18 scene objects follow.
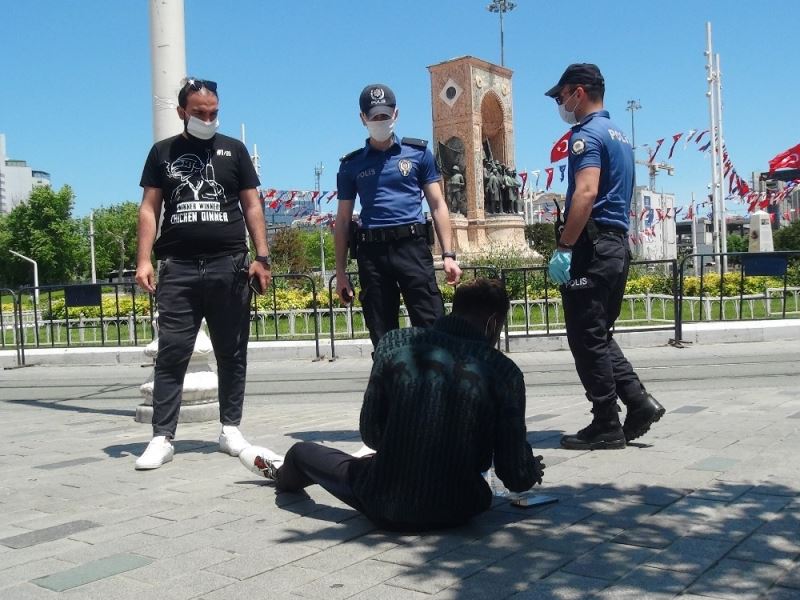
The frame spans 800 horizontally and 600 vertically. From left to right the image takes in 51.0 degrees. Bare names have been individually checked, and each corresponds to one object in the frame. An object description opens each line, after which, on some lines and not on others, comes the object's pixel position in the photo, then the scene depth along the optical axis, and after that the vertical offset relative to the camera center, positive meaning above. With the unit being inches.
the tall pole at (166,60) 244.8 +70.1
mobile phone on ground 134.6 -35.2
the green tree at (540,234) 2409.0 +147.3
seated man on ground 113.7 -18.3
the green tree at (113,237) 3417.8 +245.9
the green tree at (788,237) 3024.1 +135.0
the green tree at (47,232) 2610.7 +213.9
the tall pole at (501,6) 2352.1 +789.9
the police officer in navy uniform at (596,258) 174.2 +4.8
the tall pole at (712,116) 1362.0 +263.2
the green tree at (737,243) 3988.7 +160.8
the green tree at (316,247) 4483.3 +238.9
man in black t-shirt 180.2 +10.8
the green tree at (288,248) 2036.2 +112.4
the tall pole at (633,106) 3352.6 +694.2
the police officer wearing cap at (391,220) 182.4 +15.1
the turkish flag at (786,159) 1519.4 +209.7
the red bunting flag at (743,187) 1537.9 +161.9
